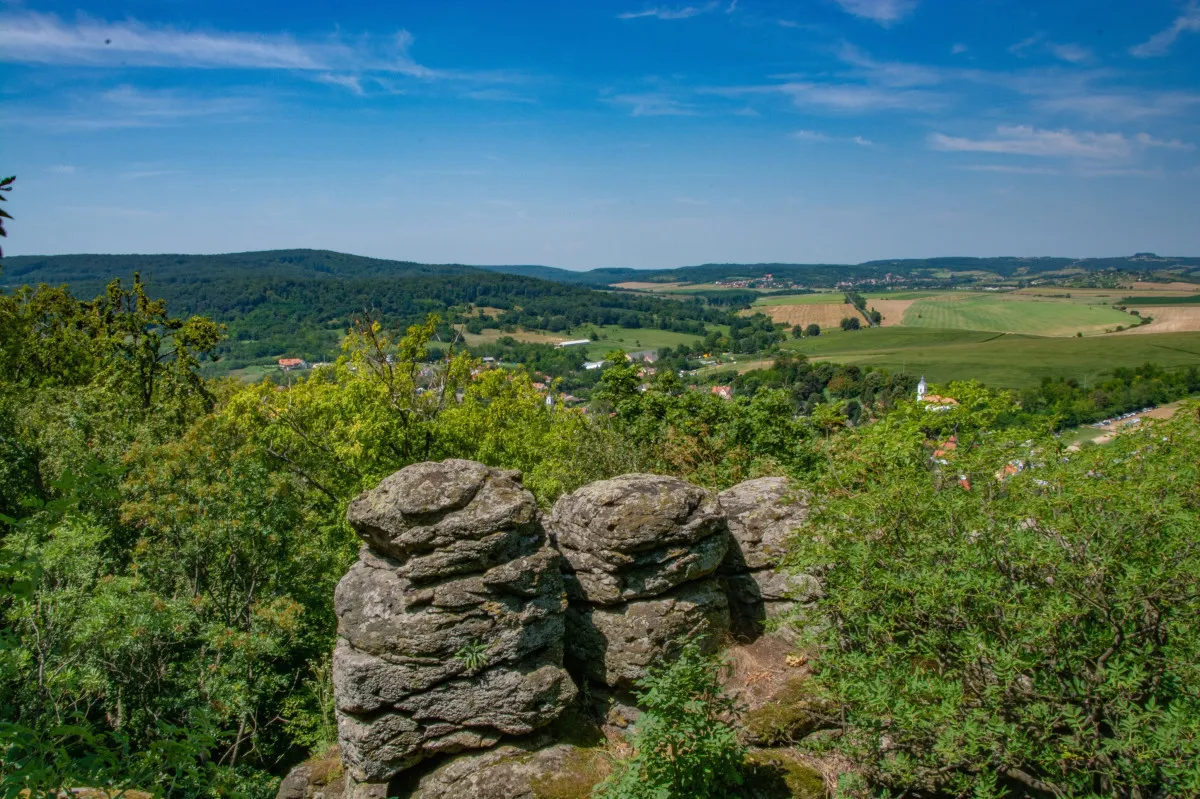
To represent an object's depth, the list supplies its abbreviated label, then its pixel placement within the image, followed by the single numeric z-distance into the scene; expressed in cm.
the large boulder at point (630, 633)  1199
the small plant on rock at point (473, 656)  1092
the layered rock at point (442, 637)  1094
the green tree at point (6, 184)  524
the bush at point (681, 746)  898
